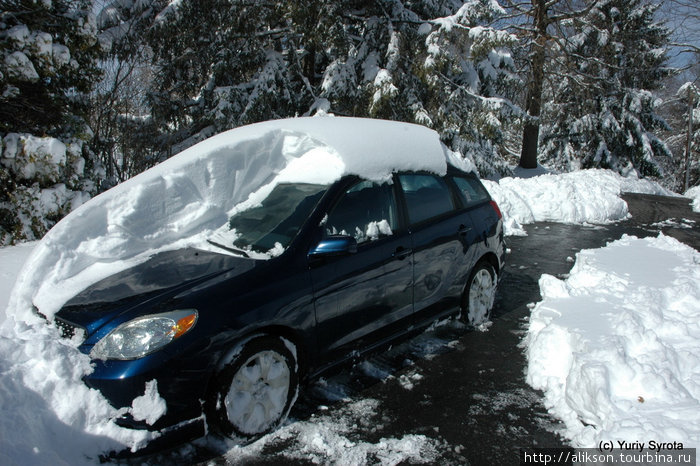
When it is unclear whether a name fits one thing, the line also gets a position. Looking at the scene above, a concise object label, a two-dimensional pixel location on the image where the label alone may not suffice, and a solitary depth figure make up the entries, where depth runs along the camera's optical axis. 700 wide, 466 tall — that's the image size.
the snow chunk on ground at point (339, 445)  2.79
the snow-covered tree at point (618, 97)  24.77
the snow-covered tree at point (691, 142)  31.62
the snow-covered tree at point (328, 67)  11.98
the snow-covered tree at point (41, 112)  7.02
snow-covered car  2.64
